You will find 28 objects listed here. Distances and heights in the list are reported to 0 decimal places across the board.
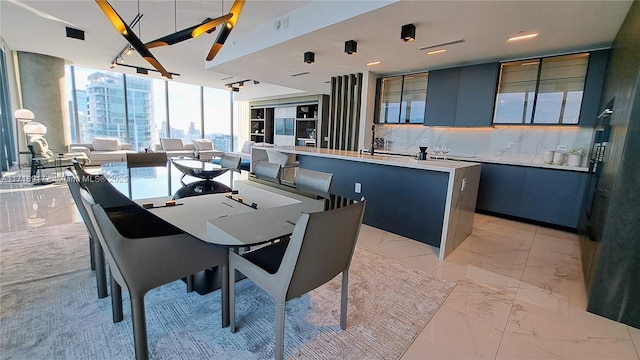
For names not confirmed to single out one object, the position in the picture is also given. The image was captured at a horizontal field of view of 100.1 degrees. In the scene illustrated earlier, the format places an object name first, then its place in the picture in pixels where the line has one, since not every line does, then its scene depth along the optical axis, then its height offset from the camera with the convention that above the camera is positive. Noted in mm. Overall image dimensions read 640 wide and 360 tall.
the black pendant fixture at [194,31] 1948 +744
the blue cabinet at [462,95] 4078 +807
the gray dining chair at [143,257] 1100 -569
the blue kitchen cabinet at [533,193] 3404 -589
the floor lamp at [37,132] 4996 -117
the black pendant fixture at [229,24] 1903 +809
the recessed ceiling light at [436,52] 3604 +1269
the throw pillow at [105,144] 7438 -408
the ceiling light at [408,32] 2791 +1154
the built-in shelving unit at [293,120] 7883 +590
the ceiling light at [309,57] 3818 +1165
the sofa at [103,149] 6953 -549
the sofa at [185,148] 8375 -489
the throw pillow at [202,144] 9312 -354
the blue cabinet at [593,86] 3336 +830
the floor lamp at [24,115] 5289 +200
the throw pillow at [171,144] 8547 -368
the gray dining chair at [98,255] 1609 -794
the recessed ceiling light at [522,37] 3045 +1280
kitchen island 2588 -548
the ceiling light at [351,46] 3328 +1167
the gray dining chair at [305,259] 1104 -566
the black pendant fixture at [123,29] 1539 +617
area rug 1388 -1101
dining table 1163 -421
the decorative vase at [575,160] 3592 -111
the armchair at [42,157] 4910 -578
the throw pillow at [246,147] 9295 -385
